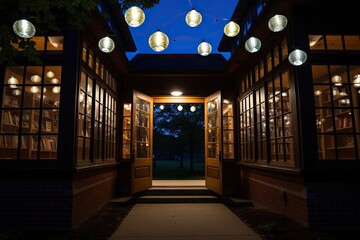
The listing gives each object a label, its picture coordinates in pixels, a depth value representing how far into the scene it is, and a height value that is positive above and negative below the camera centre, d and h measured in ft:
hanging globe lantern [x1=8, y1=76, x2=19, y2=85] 15.12 +4.20
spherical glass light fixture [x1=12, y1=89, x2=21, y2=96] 15.08 +3.53
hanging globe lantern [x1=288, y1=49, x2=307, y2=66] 12.82 +4.64
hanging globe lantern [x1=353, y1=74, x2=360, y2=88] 14.69 +3.94
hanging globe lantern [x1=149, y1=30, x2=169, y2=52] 13.93 +5.97
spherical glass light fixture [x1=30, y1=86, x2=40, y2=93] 15.11 +3.71
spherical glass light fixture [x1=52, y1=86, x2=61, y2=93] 15.12 +3.70
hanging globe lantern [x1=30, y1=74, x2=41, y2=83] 15.30 +4.36
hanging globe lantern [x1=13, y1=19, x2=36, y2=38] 10.32 +5.01
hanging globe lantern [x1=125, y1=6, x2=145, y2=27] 12.23 +6.45
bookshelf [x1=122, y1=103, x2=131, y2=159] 25.05 +1.90
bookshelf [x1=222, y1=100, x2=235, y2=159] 24.68 +1.98
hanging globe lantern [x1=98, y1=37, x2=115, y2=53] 14.25 +5.94
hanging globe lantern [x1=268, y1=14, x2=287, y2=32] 12.62 +6.27
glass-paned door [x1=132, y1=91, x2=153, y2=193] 24.03 +0.90
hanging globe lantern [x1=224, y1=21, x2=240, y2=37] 14.74 +7.00
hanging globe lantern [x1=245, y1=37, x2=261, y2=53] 14.08 +5.79
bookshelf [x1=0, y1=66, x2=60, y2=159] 14.56 +1.94
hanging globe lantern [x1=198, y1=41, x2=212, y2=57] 15.93 +6.36
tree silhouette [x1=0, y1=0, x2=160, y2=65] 10.64 +6.09
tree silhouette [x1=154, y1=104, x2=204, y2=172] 54.87 +5.96
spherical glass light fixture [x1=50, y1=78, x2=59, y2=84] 15.20 +4.21
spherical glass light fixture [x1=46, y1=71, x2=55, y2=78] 15.15 +4.58
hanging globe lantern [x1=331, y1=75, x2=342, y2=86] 14.41 +3.92
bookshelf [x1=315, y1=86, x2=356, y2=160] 14.33 +1.44
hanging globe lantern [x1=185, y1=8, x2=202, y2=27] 13.79 +7.15
